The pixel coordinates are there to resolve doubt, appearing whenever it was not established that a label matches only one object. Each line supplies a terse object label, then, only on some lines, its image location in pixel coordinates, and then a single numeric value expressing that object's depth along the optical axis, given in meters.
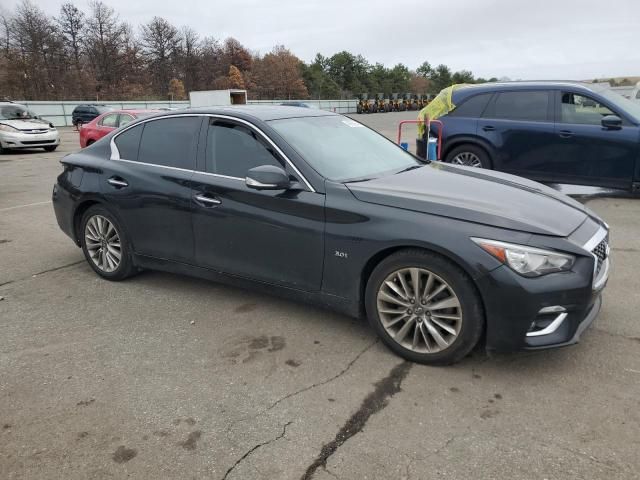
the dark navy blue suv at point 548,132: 7.76
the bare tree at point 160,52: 68.00
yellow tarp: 9.07
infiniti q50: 3.01
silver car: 16.42
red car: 13.69
